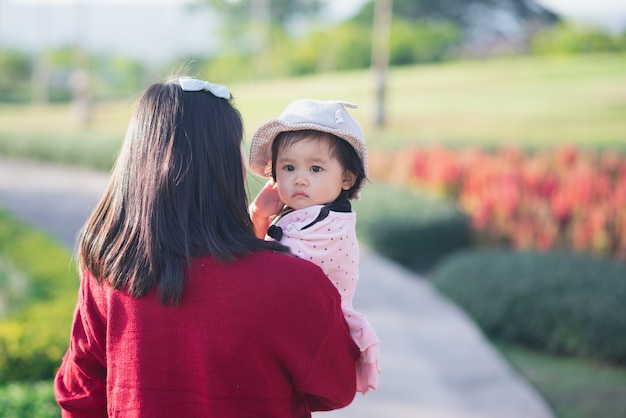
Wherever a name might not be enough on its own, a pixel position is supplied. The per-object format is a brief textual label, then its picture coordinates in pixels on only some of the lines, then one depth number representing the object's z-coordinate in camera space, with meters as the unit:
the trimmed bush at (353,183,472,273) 6.72
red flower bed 5.96
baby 1.57
